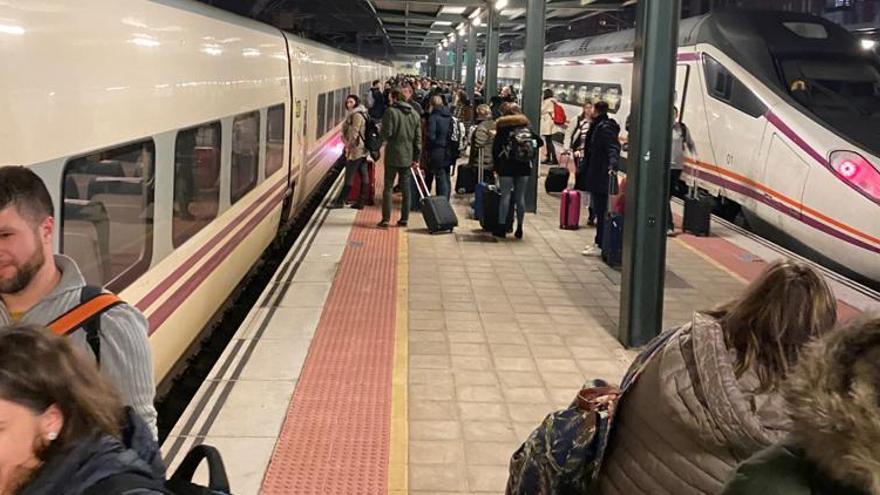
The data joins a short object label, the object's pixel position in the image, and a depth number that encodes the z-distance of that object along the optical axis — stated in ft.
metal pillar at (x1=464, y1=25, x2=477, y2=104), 77.97
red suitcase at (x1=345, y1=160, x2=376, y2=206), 38.85
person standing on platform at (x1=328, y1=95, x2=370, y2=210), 36.63
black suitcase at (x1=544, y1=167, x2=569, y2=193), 42.73
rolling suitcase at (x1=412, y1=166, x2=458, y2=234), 33.24
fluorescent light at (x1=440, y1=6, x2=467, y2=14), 70.59
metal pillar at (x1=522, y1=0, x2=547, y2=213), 38.29
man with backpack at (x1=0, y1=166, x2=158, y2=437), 6.59
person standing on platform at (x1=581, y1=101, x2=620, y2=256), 29.68
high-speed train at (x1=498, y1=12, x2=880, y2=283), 27.12
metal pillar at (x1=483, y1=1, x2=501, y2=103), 55.83
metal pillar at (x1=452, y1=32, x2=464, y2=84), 104.47
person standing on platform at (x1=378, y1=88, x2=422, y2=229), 32.91
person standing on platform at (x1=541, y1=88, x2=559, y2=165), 53.06
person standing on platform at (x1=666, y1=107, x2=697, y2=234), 36.76
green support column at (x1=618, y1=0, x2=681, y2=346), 19.04
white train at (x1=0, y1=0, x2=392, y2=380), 10.12
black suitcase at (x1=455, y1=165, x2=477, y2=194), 42.67
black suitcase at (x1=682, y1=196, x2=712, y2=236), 34.06
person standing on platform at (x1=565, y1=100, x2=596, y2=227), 33.22
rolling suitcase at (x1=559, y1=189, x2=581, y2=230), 35.24
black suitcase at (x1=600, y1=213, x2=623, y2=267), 28.19
